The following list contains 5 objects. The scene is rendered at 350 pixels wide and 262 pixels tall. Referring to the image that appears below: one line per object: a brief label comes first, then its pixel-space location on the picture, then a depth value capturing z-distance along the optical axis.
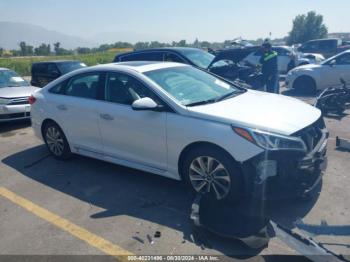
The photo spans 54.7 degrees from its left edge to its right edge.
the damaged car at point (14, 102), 7.96
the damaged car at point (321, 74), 10.83
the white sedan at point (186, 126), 3.53
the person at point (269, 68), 8.61
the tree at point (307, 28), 61.72
